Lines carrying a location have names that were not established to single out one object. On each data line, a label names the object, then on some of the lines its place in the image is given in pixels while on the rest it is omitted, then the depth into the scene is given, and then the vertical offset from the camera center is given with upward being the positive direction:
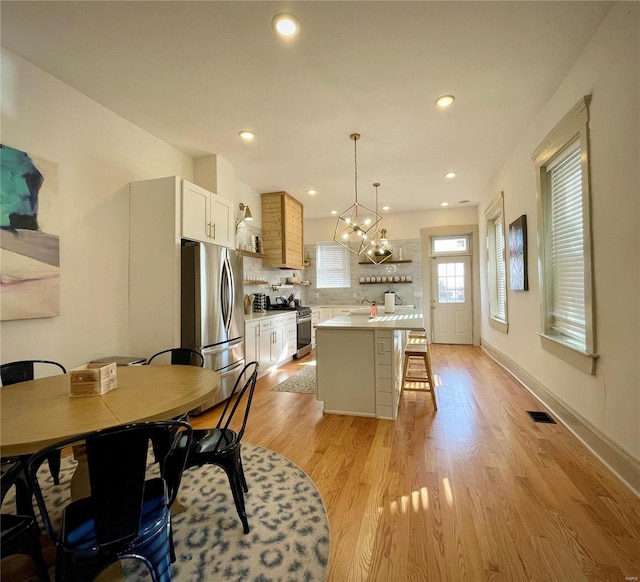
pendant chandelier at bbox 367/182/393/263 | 4.22 +0.65
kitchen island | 2.92 -0.70
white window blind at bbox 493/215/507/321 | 4.71 +0.31
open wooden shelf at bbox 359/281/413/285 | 7.00 +0.23
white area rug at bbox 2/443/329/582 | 1.38 -1.21
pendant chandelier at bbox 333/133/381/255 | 7.05 +1.52
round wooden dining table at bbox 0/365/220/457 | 1.08 -0.47
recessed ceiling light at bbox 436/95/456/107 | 2.84 +1.75
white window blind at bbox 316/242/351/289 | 7.52 +0.66
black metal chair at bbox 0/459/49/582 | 1.07 -0.83
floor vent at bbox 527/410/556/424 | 2.82 -1.17
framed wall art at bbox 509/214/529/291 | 3.64 +0.45
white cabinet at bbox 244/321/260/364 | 4.04 -0.62
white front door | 6.75 -0.18
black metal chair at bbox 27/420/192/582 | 0.97 -0.74
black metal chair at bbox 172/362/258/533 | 1.55 -0.80
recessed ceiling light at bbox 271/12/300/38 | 1.97 +1.74
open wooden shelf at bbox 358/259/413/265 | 6.98 +0.69
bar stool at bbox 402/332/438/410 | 3.17 -0.68
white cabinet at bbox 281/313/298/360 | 5.16 -0.73
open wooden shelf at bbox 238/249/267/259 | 4.79 +0.64
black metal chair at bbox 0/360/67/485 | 1.96 -0.51
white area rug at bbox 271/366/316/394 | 3.88 -1.18
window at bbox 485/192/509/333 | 4.66 +0.45
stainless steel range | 5.69 -0.45
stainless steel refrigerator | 3.13 -0.16
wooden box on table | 1.47 -0.40
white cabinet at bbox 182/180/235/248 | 3.22 +0.88
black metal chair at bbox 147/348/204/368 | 2.34 -0.47
